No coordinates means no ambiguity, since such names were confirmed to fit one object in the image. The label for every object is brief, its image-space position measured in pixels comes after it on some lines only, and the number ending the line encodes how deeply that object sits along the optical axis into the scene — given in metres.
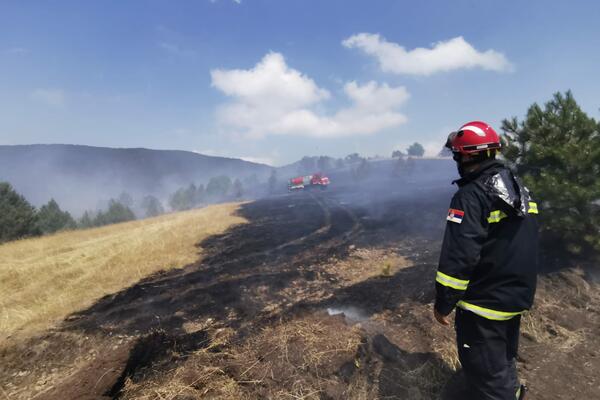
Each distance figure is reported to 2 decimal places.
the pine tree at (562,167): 6.99
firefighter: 2.61
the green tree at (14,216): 21.70
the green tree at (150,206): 63.45
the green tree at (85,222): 45.38
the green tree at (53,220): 32.59
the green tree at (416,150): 151.62
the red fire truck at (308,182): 45.94
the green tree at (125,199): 72.19
